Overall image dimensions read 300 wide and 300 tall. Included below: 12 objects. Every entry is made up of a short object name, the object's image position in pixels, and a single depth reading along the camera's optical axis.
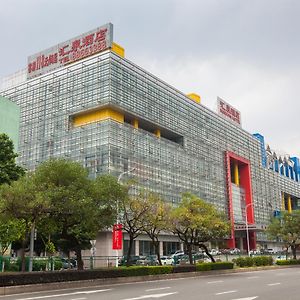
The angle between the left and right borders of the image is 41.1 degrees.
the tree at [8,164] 29.09
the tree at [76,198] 20.89
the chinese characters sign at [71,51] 64.94
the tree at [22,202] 19.77
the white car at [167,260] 45.55
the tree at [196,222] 31.30
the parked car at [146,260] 38.28
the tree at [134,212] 27.09
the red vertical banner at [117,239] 27.82
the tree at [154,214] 27.91
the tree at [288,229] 48.03
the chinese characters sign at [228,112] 95.12
